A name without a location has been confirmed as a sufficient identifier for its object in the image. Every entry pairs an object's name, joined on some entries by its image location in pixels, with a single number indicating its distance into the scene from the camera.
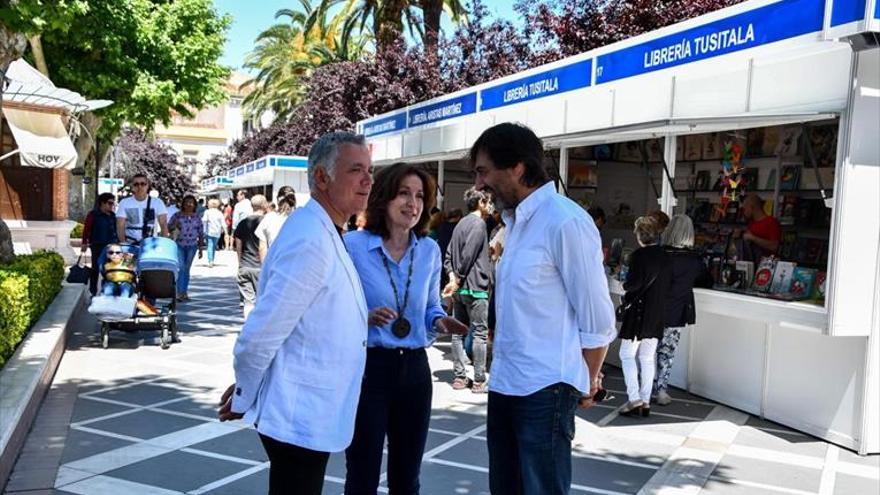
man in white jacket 2.26
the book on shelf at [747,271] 6.77
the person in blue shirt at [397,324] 3.08
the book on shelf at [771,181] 8.07
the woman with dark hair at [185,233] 12.20
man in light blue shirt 2.56
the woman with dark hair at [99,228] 10.34
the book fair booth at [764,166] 5.23
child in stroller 8.11
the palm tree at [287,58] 27.92
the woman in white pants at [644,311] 6.14
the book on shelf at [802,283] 5.98
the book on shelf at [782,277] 6.20
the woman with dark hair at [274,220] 8.74
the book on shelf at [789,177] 7.81
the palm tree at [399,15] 19.52
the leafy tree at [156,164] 44.44
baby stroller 8.35
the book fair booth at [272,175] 22.33
